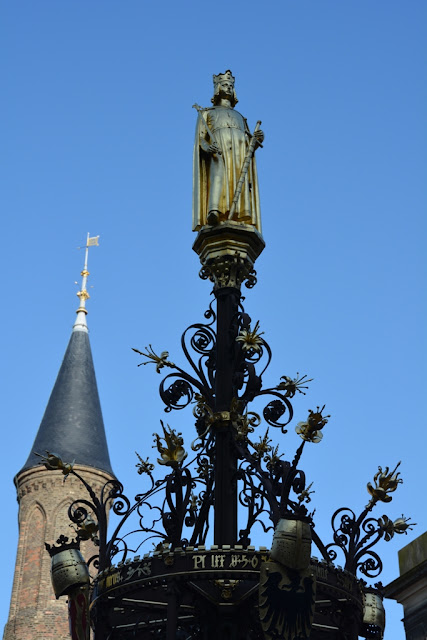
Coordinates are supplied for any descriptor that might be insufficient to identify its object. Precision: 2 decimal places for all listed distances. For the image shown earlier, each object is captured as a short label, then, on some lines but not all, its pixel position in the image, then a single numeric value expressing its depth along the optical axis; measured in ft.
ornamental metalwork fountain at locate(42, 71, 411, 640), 31.04
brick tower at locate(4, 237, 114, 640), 177.88
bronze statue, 39.01
